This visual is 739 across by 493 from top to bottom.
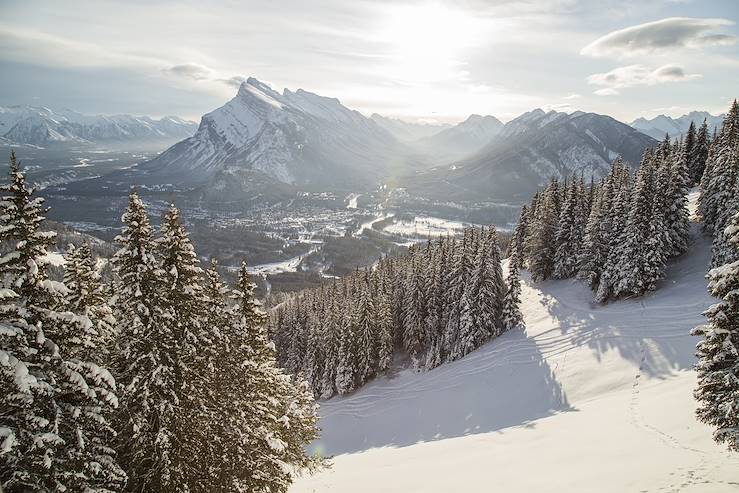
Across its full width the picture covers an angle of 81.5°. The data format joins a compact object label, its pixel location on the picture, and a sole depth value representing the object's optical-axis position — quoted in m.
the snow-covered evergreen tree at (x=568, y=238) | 57.83
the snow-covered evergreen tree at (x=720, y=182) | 43.84
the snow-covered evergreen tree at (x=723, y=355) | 13.00
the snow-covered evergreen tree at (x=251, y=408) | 16.47
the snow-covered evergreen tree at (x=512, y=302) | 51.97
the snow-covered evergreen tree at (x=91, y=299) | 13.98
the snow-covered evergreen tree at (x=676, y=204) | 46.47
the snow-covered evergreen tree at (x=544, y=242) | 60.47
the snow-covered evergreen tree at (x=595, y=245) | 50.78
